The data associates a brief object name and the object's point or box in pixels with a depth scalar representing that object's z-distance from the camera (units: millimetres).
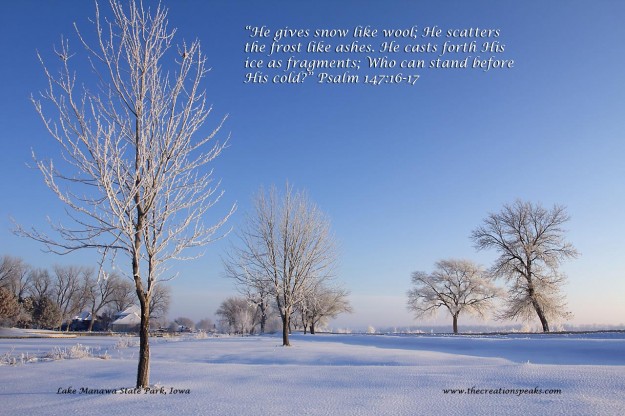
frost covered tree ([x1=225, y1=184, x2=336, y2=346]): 17297
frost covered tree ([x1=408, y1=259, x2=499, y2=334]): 42656
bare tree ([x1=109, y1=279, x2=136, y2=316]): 80006
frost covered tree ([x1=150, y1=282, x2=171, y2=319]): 72625
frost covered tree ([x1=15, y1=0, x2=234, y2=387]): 5566
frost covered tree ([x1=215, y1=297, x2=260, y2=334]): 71125
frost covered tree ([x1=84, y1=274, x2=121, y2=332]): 67725
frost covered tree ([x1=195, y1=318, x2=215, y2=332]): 102625
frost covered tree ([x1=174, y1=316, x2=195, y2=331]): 110312
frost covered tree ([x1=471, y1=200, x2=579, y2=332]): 28297
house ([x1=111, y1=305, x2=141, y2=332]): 68938
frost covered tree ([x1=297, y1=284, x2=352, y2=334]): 51306
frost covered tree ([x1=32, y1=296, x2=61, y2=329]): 50844
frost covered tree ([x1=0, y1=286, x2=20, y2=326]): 33594
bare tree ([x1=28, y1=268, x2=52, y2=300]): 64469
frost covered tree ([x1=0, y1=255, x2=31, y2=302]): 58594
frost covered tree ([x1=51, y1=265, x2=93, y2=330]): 66938
